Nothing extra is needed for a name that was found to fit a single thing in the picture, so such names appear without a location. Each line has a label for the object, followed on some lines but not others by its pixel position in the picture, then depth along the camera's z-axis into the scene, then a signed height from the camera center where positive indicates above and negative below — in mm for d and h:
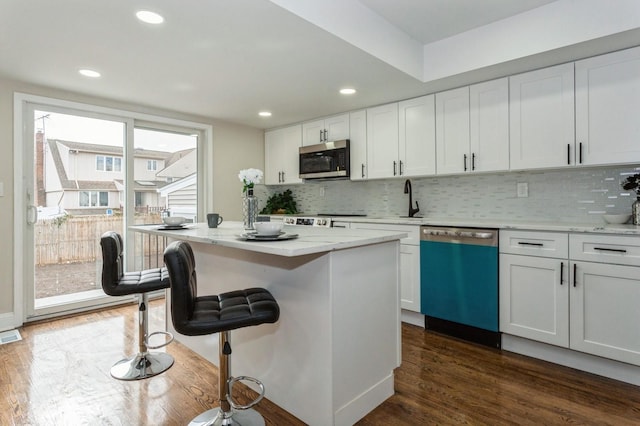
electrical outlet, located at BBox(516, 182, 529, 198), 3039 +204
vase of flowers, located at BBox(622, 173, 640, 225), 2406 +170
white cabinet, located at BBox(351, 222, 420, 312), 3105 -515
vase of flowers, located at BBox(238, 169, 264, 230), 2203 +61
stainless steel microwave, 3971 +621
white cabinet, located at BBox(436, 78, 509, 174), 2869 +736
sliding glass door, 3299 +193
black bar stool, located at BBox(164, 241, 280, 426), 1437 -442
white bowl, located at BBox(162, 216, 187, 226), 2512 -56
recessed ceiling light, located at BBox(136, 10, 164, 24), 1979 +1139
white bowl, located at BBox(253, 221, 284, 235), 1701 -77
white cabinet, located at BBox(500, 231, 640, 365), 2139 -530
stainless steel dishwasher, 2666 -565
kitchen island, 1639 -561
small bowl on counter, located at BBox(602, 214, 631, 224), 2432 -40
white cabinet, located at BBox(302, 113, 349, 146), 4078 +1016
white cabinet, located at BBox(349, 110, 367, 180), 3875 +777
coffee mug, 2494 -55
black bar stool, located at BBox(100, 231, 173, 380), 2104 -474
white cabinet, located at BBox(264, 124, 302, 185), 4637 +796
